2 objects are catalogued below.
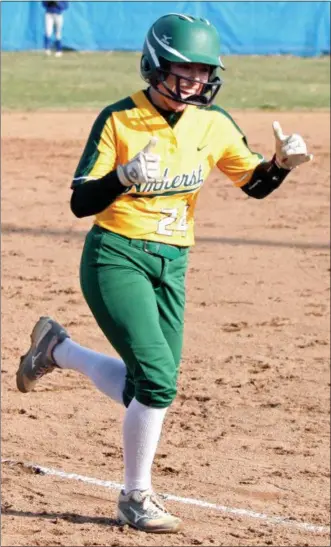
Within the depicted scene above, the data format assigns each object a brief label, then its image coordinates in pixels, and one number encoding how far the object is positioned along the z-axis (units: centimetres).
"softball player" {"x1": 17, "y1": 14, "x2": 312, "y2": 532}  892
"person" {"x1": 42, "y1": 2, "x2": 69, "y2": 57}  5566
